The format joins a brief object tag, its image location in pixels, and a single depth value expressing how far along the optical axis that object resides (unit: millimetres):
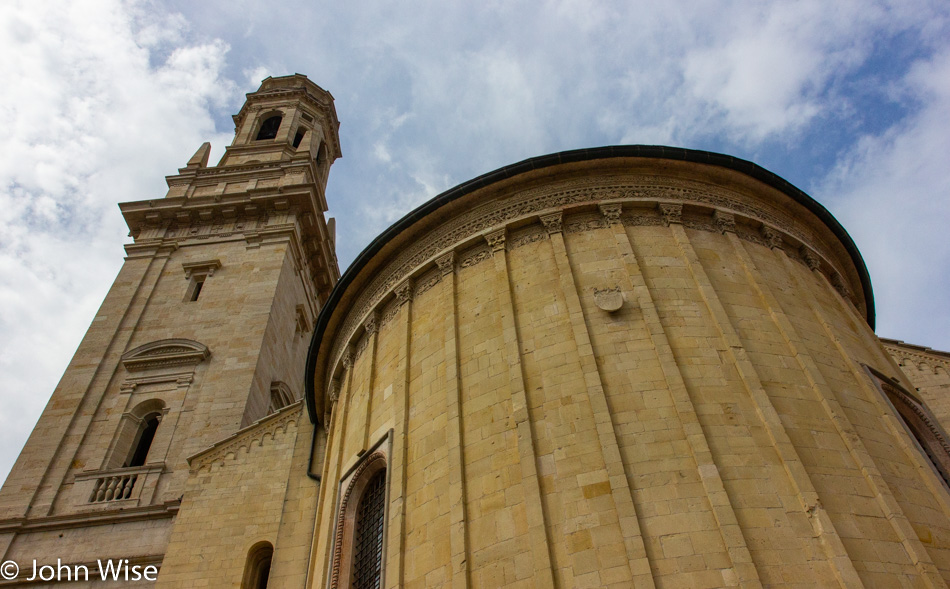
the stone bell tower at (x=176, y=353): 17031
